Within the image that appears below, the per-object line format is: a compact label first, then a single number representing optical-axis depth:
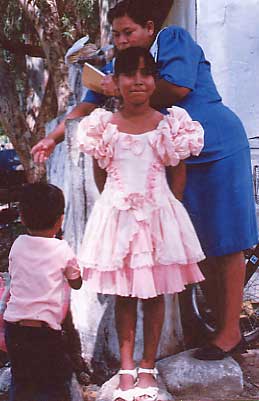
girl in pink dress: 2.58
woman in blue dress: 2.74
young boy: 2.73
